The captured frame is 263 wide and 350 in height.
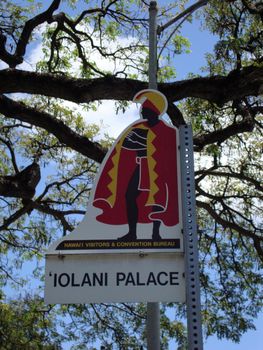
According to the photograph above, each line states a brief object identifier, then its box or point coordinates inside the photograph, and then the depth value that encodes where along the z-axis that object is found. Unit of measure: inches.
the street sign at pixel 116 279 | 156.4
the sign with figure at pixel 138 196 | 162.7
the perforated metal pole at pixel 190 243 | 150.4
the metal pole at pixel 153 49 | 213.9
